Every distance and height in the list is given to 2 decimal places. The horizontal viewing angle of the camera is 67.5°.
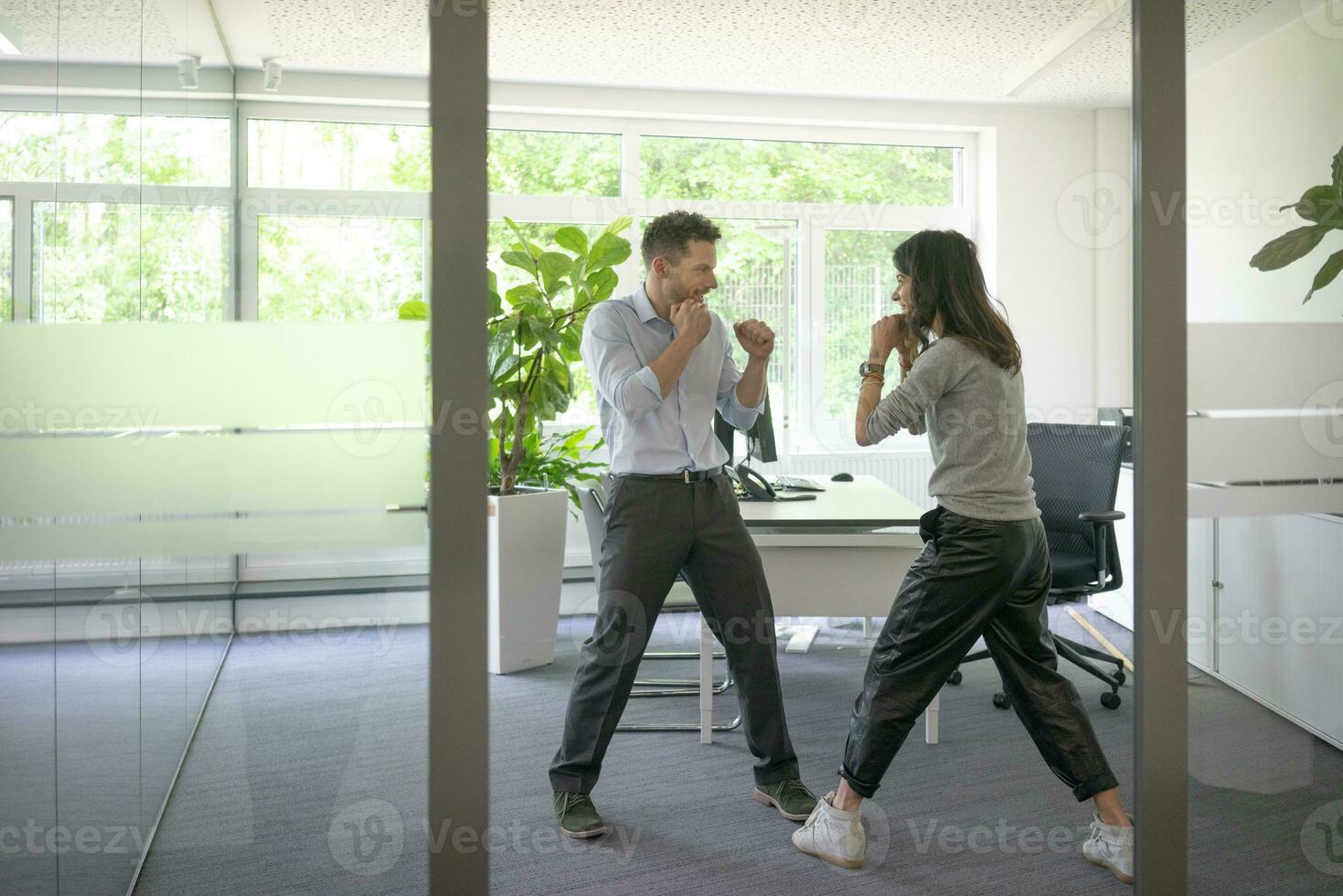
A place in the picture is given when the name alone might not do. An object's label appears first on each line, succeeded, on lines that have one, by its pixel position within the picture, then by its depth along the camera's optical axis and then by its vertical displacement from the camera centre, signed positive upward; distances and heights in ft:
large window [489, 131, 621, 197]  18.06 +5.22
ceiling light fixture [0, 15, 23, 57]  4.92 +2.05
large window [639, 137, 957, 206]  18.78 +5.34
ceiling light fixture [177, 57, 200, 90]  6.62 +2.51
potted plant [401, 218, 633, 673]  12.09 +0.25
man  7.80 -0.55
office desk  10.09 -1.15
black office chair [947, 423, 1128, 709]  11.04 -0.69
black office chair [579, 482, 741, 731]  10.43 -1.71
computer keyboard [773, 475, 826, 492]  12.40 -0.42
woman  7.09 -0.87
